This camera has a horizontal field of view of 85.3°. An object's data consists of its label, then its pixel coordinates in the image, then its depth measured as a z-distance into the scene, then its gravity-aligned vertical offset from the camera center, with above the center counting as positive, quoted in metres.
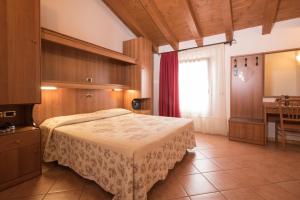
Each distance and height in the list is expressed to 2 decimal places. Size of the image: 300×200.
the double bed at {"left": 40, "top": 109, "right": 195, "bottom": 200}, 1.41 -0.52
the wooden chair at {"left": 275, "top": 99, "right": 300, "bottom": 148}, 2.85 -0.32
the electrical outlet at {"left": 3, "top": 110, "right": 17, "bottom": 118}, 1.94 -0.18
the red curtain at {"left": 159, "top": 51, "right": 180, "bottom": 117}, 4.55 +0.38
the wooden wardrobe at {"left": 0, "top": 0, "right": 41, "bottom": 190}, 1.70 +0.18
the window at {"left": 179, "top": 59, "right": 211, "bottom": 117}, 4.21 +0.28
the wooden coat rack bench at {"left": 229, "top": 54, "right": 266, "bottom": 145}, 3.32 -0.02
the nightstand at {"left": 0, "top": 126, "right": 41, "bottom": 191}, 1.71 -0.63
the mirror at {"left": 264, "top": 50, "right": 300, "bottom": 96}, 3.44 +0.54
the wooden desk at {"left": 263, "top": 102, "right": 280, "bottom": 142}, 3.08 -0.23
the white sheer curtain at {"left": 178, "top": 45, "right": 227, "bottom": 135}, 3.98 +0.27
